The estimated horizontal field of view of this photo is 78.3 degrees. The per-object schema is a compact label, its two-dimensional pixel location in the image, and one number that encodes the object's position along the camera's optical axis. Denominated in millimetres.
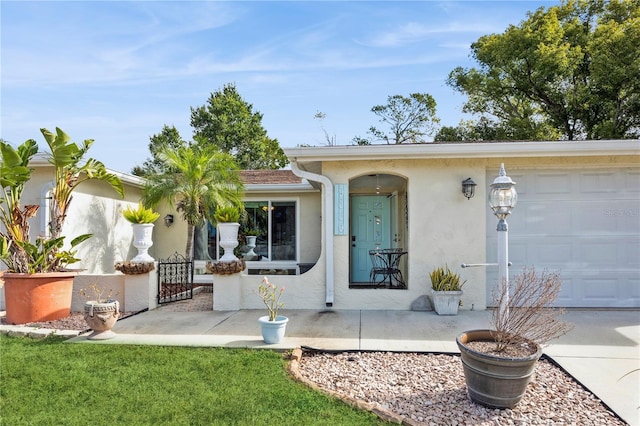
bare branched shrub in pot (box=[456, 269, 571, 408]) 3447
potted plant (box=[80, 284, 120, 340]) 5661
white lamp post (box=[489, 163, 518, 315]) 4836
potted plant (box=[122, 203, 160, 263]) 8047
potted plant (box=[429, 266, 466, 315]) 7199
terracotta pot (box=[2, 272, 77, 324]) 6637
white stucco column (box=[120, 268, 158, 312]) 7805
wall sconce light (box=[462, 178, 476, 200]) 7492
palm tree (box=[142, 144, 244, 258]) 9781
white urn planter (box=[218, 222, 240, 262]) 7915
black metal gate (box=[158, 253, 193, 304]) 8703
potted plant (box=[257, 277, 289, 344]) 5348
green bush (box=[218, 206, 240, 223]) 7988
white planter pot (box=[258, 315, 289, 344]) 5344
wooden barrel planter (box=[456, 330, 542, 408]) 3420
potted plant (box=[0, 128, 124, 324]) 6633
